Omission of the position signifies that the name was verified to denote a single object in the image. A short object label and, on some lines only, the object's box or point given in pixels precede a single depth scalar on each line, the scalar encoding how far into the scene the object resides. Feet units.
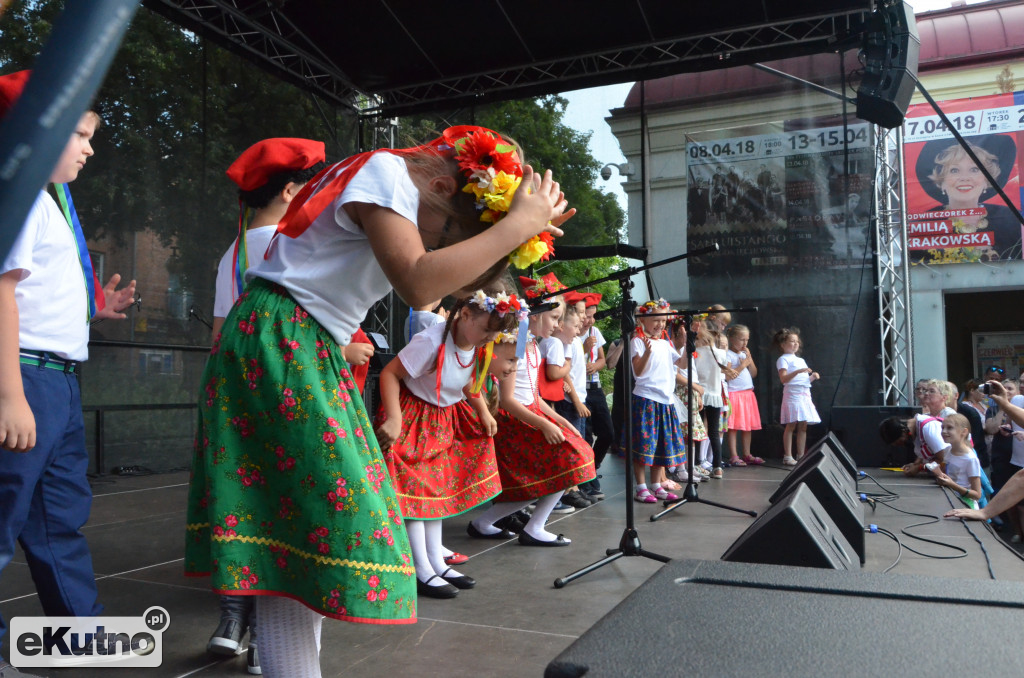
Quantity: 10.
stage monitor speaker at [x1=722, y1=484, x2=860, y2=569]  5.73
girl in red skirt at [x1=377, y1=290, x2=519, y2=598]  9.38
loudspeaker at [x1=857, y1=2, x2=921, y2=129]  19.24
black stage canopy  20.04
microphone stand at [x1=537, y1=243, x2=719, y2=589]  10.07
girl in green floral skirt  3.98
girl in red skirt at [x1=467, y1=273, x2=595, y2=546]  11.84
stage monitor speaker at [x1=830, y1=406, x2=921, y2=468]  23.54
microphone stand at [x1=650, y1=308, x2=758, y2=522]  14.20
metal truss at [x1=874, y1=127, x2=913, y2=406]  24.09
